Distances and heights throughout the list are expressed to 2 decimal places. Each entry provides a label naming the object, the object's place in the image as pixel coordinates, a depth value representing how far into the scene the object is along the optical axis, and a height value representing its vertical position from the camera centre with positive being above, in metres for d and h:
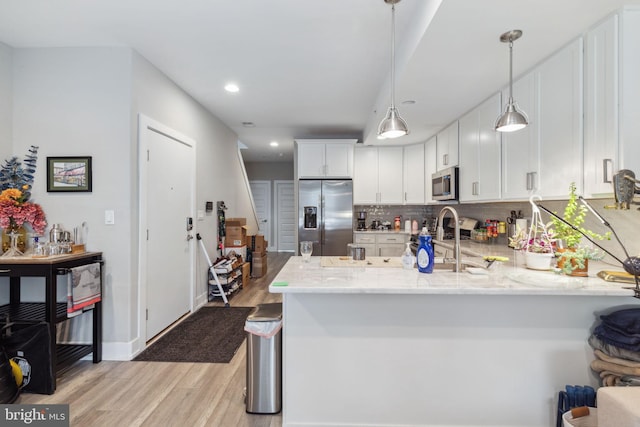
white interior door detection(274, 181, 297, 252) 9.03 -0.02
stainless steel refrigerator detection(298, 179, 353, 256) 5.18 -0.03
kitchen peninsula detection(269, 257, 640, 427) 1.69 -0.74
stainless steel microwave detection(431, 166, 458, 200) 3.88 +0.39
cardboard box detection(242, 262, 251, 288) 5.09 -0.98
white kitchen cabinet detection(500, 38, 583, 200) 1.99 +0.59
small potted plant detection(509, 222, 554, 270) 1.93 -0.22
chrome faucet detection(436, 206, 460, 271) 1.85 -0.15
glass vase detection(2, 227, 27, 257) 2.39 -0.21
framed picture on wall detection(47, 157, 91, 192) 2.65 +0.34
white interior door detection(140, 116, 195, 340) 2.89 -0.11
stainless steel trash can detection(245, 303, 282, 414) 1.94 -0.91
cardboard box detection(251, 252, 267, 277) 5.80 -0.91
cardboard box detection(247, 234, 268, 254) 5.84 -0.53
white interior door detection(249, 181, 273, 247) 9.07 +0.38
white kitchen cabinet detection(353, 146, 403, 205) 5.33 +0.64
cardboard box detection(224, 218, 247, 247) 4.96 -0.28
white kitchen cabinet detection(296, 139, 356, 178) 5.26 +0.93
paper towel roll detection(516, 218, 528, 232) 2.99 -0.08
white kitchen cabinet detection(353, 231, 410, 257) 5.12 -0.44
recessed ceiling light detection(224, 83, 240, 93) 3.47 +1.40
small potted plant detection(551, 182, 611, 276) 1.71 -0.19
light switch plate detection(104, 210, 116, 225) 2.66 -0.03
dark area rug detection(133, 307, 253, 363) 2.71 -1.19
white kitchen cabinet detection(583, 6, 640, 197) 1.67 +0.64
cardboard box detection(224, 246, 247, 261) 4.95 -0.55
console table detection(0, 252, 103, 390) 2.17 -0.68
